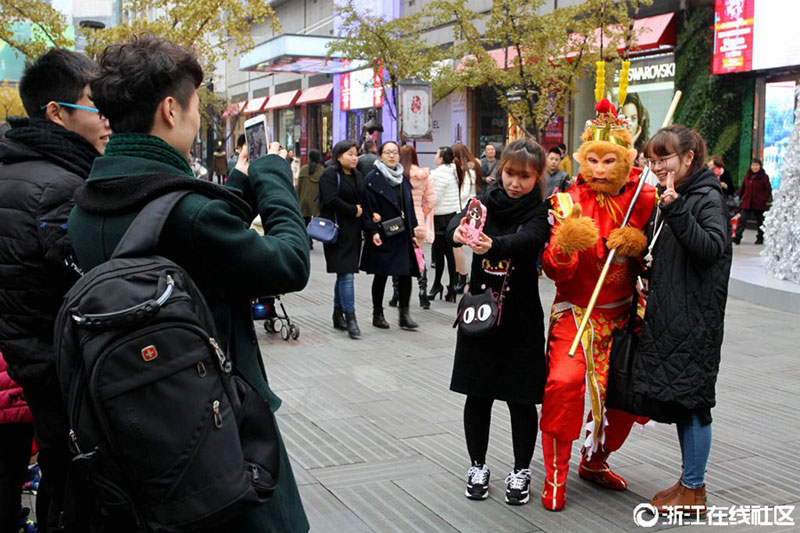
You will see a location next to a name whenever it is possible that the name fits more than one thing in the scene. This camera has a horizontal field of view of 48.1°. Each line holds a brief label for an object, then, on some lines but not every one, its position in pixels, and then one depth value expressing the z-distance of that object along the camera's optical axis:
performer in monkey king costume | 4.26
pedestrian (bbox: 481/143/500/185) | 14.66
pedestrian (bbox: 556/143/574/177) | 14.66
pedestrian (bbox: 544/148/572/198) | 12.08
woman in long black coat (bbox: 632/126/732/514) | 4.09
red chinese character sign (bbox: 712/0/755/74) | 18.45
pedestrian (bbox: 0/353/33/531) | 3.12
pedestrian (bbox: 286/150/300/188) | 21.47
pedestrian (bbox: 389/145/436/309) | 10.40
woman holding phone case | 4.43
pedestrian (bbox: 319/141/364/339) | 9.03
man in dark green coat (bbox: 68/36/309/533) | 2.11
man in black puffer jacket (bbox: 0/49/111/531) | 2.79
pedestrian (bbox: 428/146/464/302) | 11.44
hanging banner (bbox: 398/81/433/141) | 14.30
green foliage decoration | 19.30
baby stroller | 8.66
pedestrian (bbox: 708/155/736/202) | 17.53
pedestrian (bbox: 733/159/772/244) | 17.06
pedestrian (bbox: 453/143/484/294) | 12.00
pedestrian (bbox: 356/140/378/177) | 11.27
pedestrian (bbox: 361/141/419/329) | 9.10
